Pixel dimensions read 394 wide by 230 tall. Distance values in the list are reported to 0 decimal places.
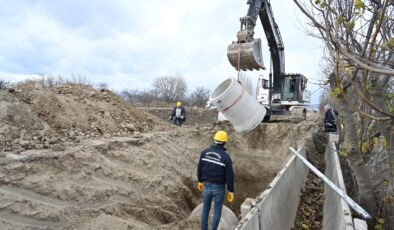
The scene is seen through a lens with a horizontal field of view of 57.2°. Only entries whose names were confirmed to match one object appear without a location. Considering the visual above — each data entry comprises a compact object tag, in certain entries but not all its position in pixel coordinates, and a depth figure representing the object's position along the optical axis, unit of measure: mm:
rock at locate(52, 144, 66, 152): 7273
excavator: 11141
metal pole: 4623
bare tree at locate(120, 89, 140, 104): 47138
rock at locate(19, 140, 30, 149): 7436
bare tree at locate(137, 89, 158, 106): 55812
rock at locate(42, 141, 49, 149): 7605
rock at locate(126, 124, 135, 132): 11383
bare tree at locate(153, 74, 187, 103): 60406
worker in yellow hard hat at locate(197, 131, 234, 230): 6504
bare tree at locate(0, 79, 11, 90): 14781
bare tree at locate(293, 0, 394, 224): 4221
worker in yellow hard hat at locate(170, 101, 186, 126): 16703
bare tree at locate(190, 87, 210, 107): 53059
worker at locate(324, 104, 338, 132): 16383
